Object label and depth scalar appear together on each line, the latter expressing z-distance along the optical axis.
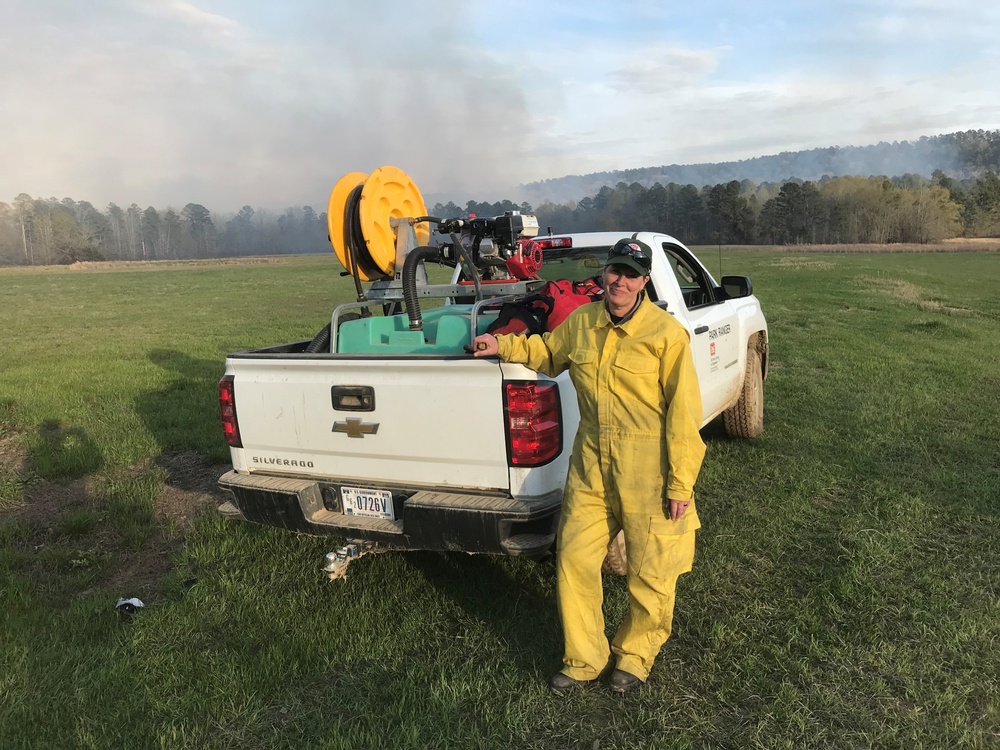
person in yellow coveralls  2.74
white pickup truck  3.04
